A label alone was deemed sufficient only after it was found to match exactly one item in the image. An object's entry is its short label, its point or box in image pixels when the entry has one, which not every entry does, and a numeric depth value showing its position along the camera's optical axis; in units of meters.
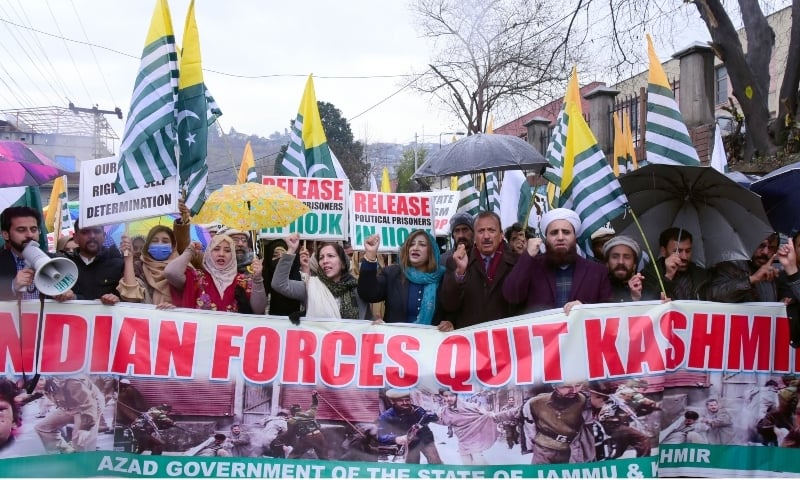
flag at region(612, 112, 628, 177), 10.34
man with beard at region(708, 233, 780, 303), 4.93
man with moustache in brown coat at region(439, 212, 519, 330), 4.92
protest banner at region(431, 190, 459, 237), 10.53
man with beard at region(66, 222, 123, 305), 5.06
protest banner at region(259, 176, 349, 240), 6.17
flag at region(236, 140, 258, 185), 9.98
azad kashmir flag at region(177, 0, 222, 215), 5.39
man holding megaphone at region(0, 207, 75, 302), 4.61
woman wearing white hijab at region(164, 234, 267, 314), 5.02
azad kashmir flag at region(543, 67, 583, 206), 6.63
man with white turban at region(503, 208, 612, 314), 4.66
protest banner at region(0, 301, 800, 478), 4.47
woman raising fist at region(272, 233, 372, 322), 5.10
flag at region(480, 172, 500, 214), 9.92
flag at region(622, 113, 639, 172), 10.46
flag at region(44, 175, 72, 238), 7.77
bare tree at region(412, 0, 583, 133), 21.36
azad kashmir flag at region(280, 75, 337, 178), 7.87
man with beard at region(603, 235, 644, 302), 4.90
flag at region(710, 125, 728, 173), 7.98
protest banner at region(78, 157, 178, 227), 5.15
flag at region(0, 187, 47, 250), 5.92
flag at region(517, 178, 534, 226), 9.12
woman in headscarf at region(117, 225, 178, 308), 4.98
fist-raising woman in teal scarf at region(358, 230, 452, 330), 5.02
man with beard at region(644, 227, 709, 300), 5.04
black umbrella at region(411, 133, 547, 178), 6.42
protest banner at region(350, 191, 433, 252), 6.32
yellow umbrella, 5.41
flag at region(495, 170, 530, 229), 9.04
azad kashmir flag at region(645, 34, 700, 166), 5.78
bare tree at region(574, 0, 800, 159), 10.73
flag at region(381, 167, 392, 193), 12.47
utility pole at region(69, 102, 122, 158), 39.63
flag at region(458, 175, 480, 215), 9.66
